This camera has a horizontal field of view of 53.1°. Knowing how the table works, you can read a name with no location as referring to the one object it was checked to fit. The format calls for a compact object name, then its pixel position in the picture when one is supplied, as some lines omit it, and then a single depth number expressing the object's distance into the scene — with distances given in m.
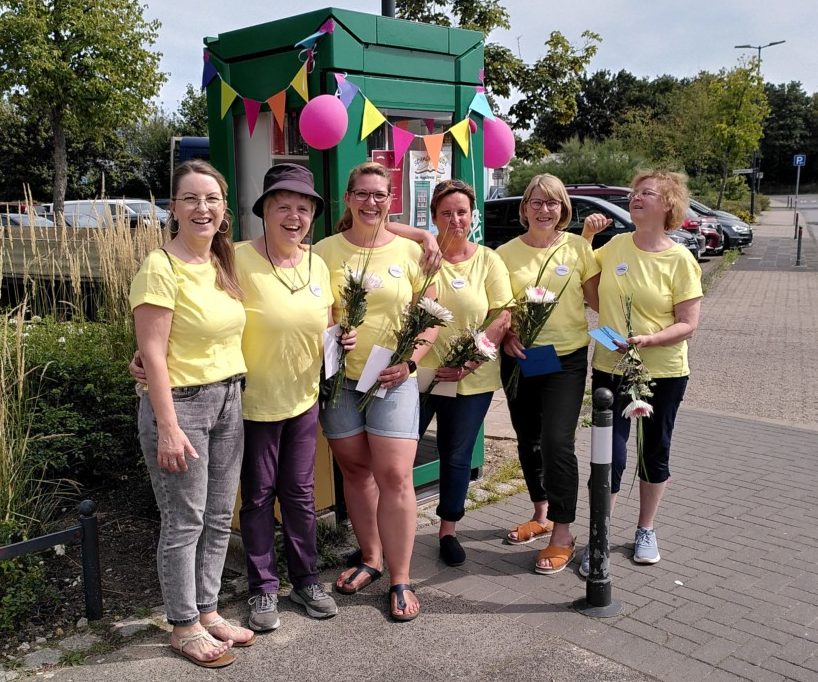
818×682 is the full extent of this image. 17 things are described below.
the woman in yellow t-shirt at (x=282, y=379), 3.47
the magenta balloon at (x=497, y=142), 5.23
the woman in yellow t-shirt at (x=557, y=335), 4.20
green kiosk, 4.36
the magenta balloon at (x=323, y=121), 4.07
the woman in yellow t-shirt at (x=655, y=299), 4.09
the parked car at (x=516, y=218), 15.73
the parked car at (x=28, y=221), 6.83
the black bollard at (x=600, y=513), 3.81
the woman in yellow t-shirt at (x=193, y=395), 3.11
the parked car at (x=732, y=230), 23.48
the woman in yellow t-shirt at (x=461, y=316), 4.04
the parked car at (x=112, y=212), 6.50
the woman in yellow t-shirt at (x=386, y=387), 3.76
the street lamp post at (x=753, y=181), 33.49
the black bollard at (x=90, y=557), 3.67
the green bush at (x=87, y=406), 5.00
